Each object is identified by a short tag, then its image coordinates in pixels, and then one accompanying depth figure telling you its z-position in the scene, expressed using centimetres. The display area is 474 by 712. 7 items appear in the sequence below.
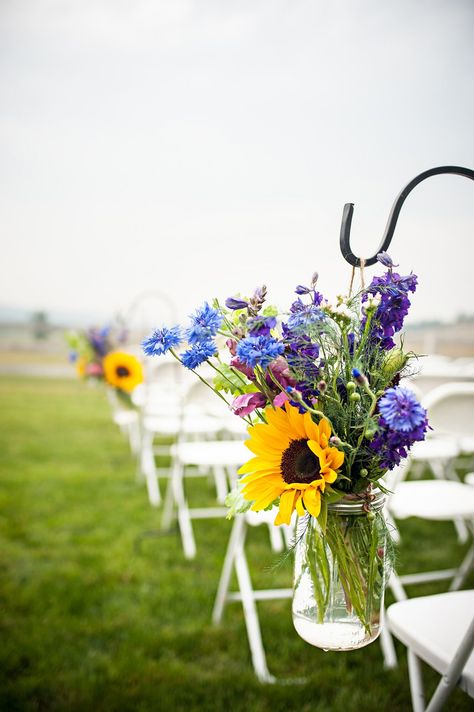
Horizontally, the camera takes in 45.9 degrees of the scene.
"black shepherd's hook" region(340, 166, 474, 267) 86
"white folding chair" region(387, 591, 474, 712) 94
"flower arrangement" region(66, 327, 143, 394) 350
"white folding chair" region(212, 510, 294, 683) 195
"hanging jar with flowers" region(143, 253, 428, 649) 75
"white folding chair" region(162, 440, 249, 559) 250
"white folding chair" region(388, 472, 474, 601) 203
